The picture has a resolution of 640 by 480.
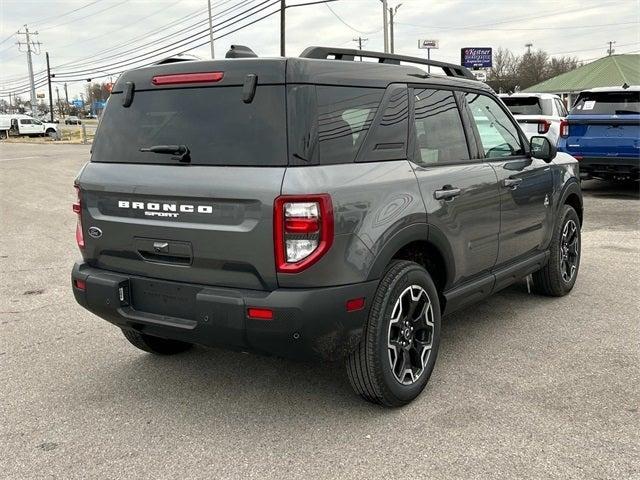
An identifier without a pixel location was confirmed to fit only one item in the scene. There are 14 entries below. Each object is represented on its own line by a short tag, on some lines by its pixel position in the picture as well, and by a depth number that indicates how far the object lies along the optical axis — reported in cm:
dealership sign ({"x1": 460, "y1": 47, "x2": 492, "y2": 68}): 4716
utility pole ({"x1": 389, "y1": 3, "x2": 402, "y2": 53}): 4499
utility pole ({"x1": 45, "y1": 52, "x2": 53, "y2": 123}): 7894
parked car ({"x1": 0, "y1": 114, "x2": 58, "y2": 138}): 5312
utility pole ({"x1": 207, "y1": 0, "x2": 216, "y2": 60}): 3750
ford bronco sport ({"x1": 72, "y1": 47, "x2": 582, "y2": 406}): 298
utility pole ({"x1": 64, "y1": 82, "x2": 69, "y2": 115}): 12369
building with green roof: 3972
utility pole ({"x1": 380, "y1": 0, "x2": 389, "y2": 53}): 3049
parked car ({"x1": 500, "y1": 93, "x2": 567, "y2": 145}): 1309
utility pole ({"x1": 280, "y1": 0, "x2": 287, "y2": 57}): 3110
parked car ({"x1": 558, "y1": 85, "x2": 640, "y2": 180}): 1089
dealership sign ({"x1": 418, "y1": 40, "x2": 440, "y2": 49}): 4872
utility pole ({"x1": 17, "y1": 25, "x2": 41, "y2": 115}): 6906
